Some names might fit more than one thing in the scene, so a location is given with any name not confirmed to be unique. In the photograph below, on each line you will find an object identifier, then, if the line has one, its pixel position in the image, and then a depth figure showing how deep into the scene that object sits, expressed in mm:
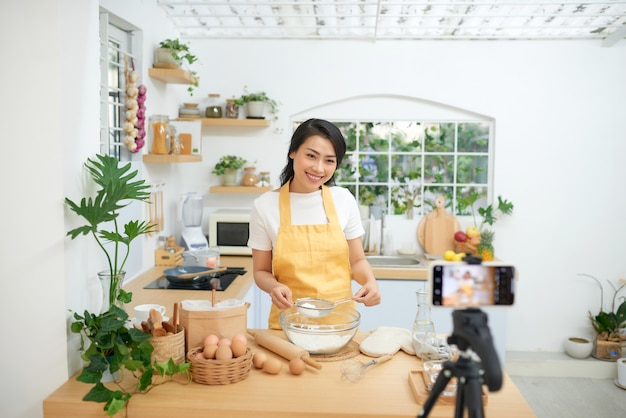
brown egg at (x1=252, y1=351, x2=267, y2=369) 2021
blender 4332
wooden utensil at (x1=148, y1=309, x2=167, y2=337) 2004
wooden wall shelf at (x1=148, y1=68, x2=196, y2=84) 3912
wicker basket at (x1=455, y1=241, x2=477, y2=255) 4605
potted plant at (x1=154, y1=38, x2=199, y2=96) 3950
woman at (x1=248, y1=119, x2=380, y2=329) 2459
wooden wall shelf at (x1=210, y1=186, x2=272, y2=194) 4594
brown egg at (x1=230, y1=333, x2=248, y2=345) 1979
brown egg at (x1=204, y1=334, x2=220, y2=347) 1970
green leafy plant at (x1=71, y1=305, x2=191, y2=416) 1812
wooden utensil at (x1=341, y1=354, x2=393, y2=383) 1949
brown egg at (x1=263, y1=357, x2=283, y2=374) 1978
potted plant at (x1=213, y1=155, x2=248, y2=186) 4645
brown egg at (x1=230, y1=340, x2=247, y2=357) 1956
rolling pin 2041
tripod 1132
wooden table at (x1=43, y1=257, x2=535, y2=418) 1761
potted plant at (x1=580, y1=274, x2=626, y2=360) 4633
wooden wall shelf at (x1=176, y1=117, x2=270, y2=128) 4555
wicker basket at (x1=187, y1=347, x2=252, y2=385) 1895
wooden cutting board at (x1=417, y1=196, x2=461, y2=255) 4754
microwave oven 4480
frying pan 3516
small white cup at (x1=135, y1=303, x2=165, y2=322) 2217
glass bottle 2062
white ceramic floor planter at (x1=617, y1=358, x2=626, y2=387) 4438
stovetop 3477
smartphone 1216
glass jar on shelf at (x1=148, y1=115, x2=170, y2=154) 3885
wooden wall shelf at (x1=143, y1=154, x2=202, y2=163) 3834
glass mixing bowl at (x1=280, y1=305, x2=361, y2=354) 2102
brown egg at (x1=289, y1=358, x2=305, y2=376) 1967
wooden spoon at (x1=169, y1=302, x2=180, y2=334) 2012
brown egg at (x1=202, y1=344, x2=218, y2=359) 1931
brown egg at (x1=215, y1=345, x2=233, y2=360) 1908
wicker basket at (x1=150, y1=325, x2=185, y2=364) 1943
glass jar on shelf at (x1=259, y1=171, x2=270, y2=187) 4719
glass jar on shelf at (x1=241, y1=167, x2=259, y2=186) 4648
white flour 2102
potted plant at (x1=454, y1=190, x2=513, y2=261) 4598
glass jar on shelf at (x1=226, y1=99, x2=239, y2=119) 4613
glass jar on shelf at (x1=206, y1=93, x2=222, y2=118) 4629
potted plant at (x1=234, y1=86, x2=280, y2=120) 4570
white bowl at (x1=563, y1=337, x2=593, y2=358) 4688
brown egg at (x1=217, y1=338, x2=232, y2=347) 1965
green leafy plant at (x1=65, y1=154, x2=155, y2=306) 1995
